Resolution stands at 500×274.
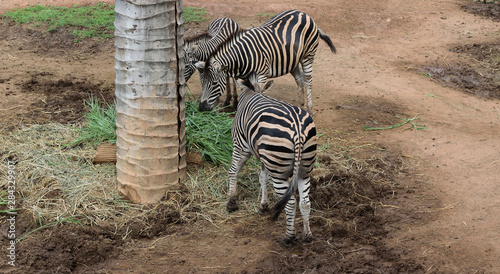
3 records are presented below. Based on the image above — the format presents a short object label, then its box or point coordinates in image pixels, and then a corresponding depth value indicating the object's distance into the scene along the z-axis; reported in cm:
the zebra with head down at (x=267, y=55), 1465
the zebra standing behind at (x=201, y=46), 1698
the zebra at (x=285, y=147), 899
